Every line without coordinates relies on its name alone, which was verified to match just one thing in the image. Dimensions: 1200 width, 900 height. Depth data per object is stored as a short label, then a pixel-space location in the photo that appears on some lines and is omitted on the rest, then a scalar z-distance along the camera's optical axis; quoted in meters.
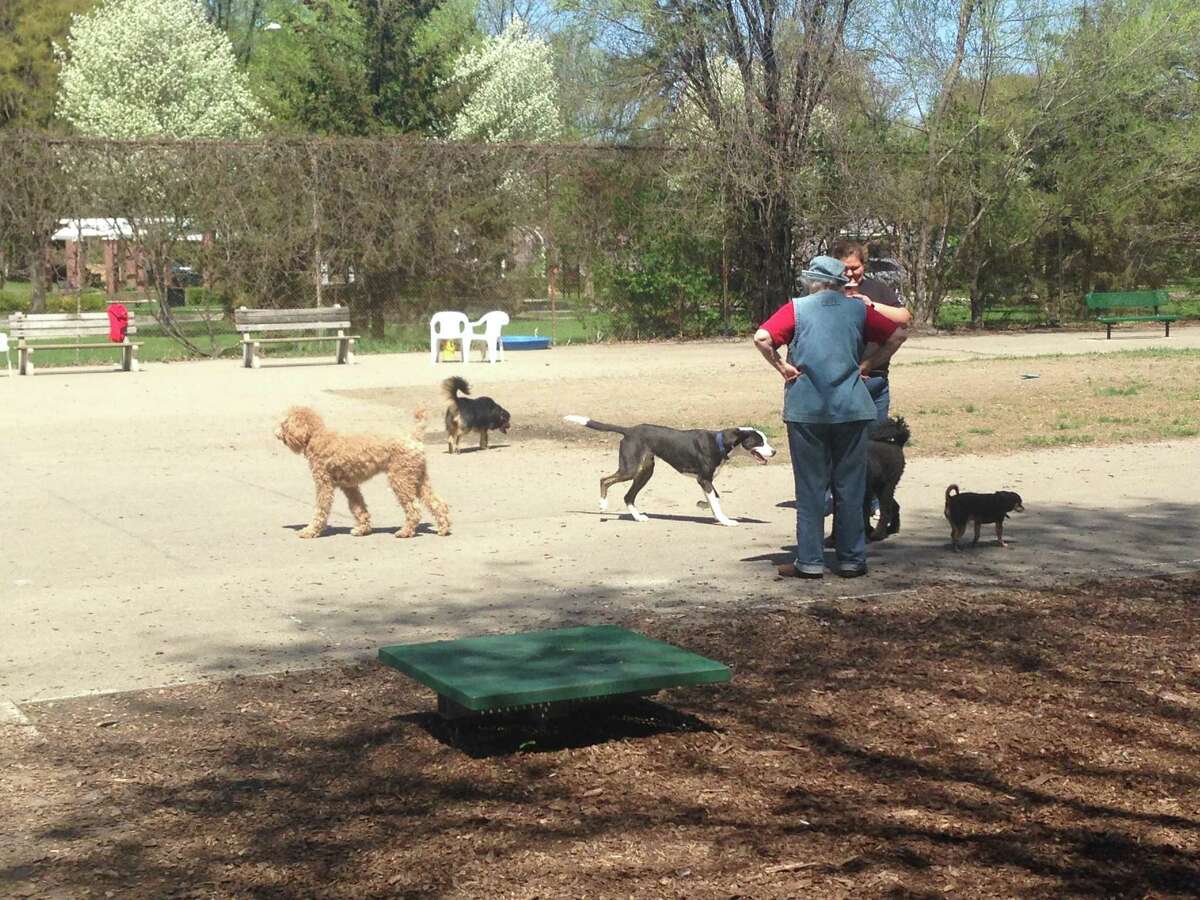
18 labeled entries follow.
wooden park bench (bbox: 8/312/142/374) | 21.88
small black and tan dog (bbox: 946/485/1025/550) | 8.98
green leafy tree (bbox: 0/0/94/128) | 52.38
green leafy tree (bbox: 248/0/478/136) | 33.41
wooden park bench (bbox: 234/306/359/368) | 23.09
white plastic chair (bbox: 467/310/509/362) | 22.72
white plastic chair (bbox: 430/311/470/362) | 23.11
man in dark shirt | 8.66
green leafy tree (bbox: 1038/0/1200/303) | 27.89
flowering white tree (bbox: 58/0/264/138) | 45.59
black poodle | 8.98
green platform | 5.12
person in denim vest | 7.95
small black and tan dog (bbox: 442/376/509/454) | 13.47
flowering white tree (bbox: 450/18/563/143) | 48.66
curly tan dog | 9.63
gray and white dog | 9.89
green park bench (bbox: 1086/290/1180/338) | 28.89
